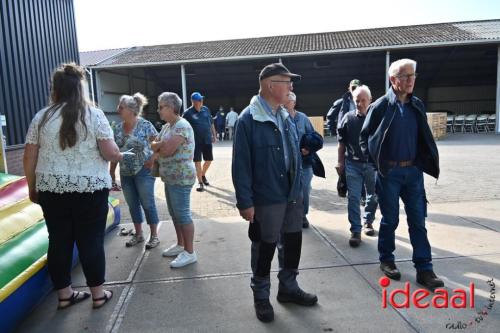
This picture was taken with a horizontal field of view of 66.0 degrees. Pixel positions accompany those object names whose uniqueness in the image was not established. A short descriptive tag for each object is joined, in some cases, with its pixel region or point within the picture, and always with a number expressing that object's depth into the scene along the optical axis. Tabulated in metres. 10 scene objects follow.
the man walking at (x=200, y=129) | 7.28
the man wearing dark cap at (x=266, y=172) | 2.69
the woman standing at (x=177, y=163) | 3.62
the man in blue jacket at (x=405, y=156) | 3.21
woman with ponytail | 2.72
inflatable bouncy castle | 2.58
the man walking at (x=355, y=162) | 4.20
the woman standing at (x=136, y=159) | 3.96
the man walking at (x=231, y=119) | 19.17
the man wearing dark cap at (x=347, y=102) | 5.14
